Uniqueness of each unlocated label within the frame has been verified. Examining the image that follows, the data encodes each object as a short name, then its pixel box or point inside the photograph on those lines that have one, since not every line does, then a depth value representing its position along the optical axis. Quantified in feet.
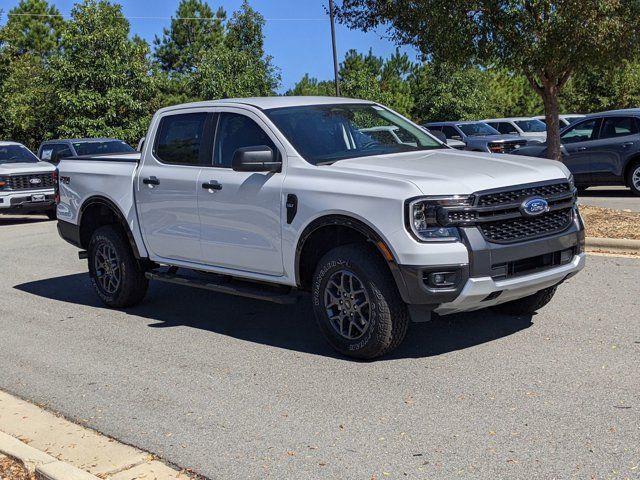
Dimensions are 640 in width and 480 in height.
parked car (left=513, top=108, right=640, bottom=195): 56.65
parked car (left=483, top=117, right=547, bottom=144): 90.60
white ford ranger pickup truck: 20.51
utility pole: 103.09
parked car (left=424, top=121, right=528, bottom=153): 79.46
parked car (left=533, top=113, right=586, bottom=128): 86.75
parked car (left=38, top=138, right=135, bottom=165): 66.54
